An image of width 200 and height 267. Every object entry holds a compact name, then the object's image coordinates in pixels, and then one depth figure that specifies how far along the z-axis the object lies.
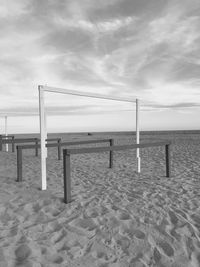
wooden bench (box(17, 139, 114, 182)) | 5.88
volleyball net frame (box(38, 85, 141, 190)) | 4.88
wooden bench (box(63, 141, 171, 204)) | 4.25
